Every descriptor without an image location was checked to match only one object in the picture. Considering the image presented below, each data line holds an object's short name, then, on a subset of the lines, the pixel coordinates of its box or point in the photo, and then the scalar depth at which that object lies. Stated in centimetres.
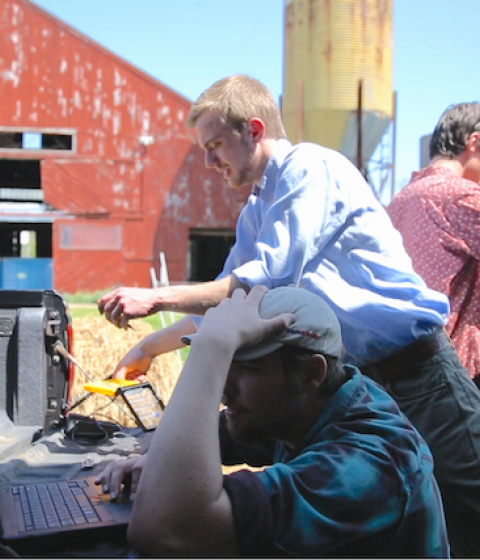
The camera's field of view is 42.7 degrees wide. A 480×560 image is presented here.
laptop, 135
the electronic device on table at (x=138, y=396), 250
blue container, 1998
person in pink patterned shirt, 270
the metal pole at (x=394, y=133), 1995
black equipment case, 279
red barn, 1809
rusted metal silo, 1848
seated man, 113
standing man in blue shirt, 208
